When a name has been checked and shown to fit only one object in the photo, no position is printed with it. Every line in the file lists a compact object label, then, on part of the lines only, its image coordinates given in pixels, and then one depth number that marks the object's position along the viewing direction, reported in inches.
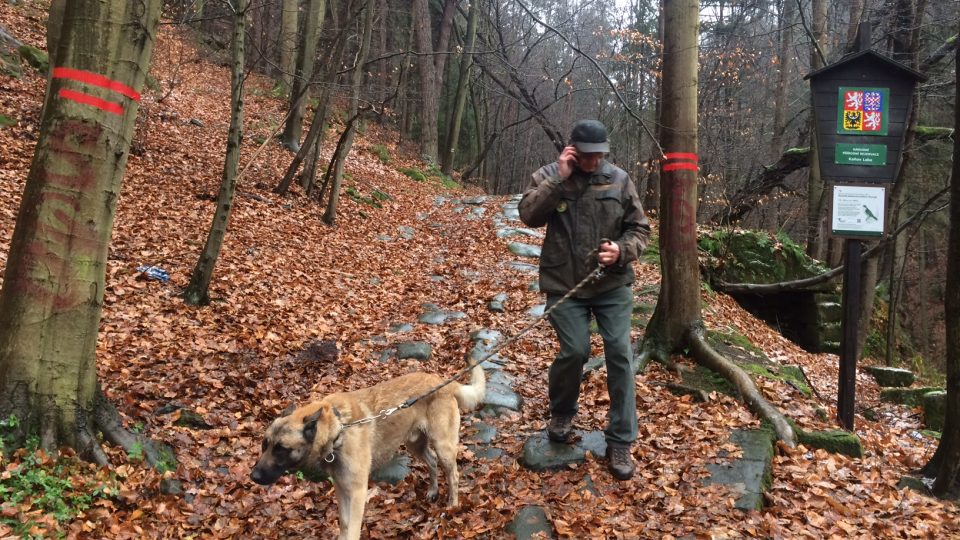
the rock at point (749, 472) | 173.8
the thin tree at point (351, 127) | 534.6
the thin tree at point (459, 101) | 1088.6
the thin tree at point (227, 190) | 326.3
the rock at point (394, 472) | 213.2
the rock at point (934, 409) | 309.0
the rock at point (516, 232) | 626.8
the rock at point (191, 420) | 220.4
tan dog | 151.3
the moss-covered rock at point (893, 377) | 404.8
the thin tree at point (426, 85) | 1038.4
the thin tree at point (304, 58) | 690.8
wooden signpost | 235.1
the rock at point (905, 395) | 339.8
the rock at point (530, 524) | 165.4
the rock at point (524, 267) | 497.7
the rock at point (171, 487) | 179.3
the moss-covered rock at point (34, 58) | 531.7
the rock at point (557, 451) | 201.3
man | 187.8
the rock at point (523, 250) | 558.3
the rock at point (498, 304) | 398.3
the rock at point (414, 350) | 318.0
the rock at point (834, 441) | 212.2
